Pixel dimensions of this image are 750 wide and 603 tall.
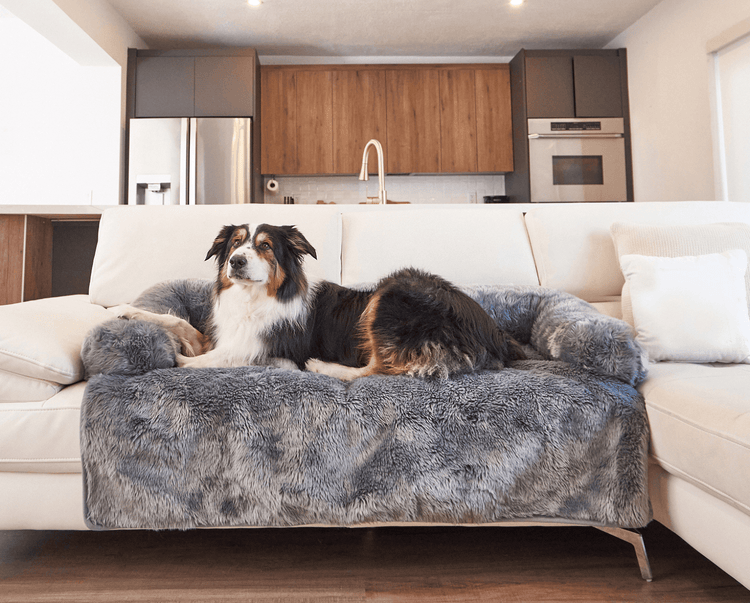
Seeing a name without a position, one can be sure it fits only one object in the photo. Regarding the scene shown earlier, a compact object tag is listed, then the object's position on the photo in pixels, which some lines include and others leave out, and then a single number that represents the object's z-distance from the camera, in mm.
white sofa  965
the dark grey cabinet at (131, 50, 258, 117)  4562
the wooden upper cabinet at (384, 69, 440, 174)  4957
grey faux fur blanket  1070
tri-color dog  1272
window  3414
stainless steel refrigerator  4422
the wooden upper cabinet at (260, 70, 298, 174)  4922
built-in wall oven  4691
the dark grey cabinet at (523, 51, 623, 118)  4711
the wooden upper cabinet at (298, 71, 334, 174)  4930
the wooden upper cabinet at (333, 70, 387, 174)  4941
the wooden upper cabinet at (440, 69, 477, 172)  4988
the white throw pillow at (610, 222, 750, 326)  1622
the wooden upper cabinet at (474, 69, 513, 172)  4996
